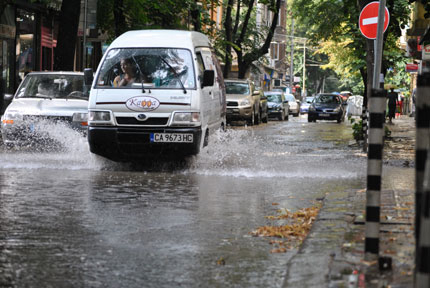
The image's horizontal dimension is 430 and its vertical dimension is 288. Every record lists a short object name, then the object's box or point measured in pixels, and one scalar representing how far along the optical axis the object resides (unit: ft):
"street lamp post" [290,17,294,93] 328.25
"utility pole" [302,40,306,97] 384.19
